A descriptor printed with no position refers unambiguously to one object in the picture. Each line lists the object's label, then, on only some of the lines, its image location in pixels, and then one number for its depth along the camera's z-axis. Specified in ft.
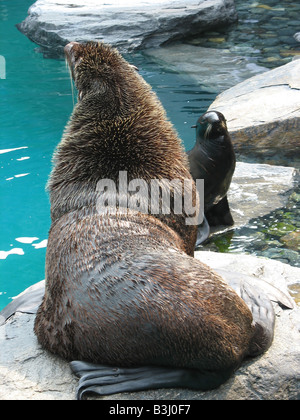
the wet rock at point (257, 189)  19.04
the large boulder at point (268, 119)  22.59
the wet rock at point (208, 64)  33.04
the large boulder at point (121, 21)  37.68
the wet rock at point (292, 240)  16.98
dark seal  17.72
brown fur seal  8.59
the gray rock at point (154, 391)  8.99
